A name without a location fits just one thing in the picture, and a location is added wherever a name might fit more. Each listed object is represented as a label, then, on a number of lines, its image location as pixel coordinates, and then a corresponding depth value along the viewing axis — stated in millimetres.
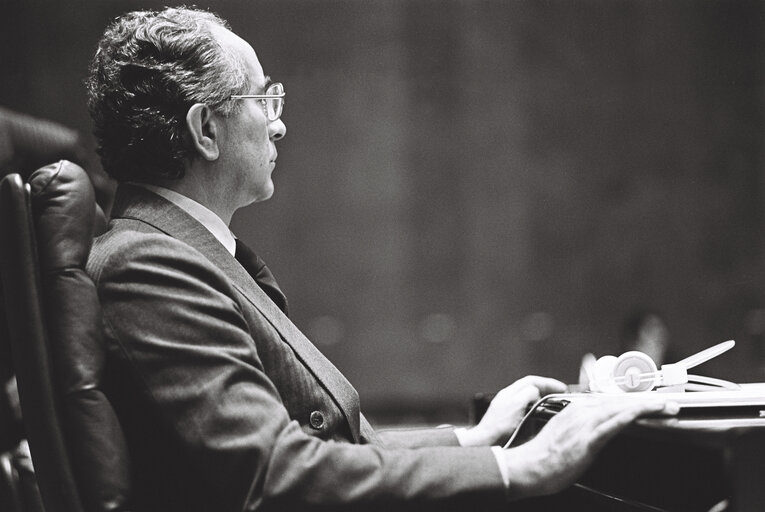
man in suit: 2984
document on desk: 2969
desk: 2864
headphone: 3156
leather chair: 3010
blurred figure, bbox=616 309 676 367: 8329
